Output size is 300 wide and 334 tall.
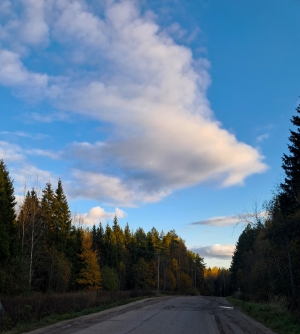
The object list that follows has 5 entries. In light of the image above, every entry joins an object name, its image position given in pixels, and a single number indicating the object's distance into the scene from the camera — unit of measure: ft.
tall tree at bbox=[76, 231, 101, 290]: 175.42
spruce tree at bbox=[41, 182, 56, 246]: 165.17
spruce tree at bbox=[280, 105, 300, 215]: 67.87
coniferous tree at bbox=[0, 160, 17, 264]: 107.14
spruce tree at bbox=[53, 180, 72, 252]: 168.04
